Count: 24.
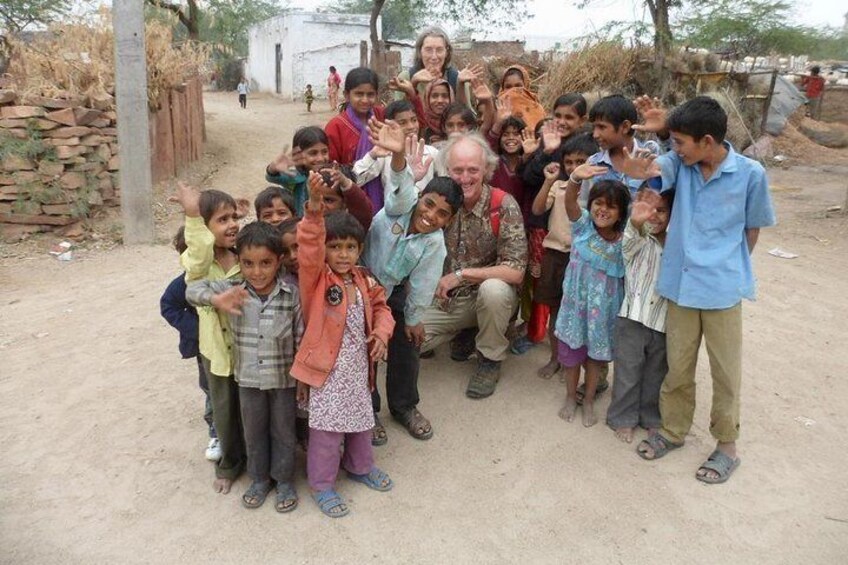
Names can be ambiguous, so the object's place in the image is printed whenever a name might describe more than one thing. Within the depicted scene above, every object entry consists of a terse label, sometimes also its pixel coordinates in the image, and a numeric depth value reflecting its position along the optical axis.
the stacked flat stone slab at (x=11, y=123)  6.89
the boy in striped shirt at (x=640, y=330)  3.00
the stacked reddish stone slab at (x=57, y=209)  7.14
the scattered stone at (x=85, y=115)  7.19
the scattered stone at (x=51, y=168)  7.01
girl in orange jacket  2.57
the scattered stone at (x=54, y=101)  6.98
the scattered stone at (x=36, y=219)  7.03
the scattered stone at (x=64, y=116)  7.03
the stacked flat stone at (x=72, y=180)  7.16
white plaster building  26.17
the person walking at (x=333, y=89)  20.45
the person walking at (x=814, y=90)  18.48
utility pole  6.86
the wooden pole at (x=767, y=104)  13.86
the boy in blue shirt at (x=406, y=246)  2.91
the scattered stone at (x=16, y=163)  6.82
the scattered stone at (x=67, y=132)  7.07
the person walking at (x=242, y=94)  21.52
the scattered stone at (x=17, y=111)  6.88
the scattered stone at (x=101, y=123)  7.43
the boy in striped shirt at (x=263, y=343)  2.48
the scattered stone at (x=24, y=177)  6.90
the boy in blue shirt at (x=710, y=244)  2.75
